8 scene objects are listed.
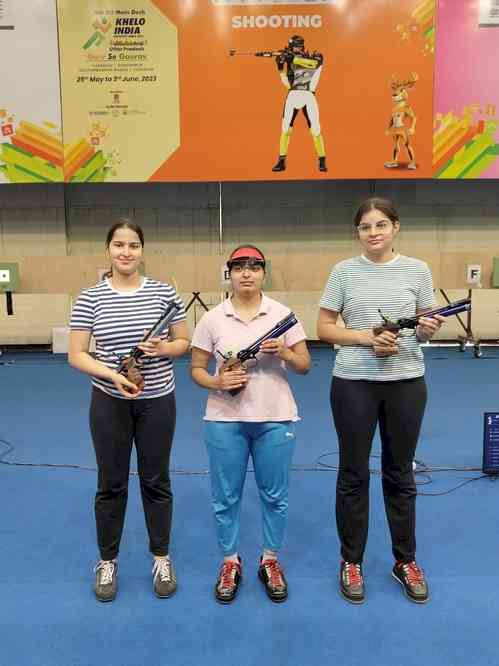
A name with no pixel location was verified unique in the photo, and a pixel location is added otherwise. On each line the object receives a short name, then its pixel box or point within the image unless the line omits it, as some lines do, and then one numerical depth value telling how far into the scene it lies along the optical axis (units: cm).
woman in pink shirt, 216
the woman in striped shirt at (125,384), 216
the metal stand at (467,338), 730
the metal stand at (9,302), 775
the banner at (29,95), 694
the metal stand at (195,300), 764
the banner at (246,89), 704
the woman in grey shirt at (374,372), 215
